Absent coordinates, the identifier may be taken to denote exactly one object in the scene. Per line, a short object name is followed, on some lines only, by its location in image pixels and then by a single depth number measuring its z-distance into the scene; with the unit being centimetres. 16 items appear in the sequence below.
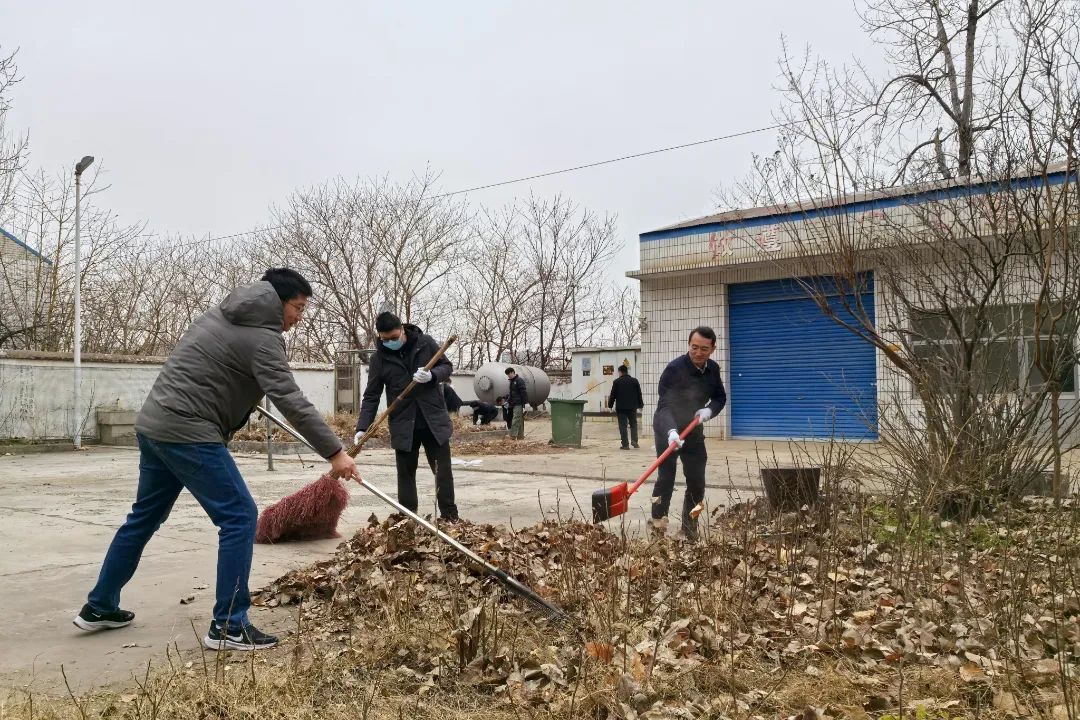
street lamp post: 1666
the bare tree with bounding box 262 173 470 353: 2914
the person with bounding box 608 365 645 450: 1661
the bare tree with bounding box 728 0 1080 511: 618
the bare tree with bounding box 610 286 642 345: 4081
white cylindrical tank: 2670
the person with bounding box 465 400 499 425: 2386
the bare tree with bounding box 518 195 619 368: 3672
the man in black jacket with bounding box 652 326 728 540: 637
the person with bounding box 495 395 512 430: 2345
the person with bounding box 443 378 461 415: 1720
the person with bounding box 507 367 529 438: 1950
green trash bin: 1703
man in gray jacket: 399
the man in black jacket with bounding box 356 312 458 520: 646
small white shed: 2695
